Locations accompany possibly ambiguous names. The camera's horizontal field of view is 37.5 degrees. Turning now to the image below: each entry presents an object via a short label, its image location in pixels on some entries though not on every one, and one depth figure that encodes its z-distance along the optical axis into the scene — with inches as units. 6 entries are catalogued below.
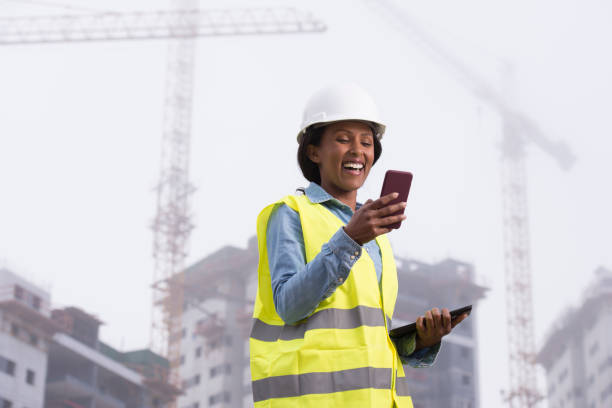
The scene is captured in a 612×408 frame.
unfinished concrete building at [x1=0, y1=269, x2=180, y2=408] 2556.6
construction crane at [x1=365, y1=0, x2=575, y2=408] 3449.8
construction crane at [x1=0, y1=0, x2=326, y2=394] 3314.5
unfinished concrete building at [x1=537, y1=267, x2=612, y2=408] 3858.3
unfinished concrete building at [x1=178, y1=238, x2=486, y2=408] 3764.8
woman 95.4
